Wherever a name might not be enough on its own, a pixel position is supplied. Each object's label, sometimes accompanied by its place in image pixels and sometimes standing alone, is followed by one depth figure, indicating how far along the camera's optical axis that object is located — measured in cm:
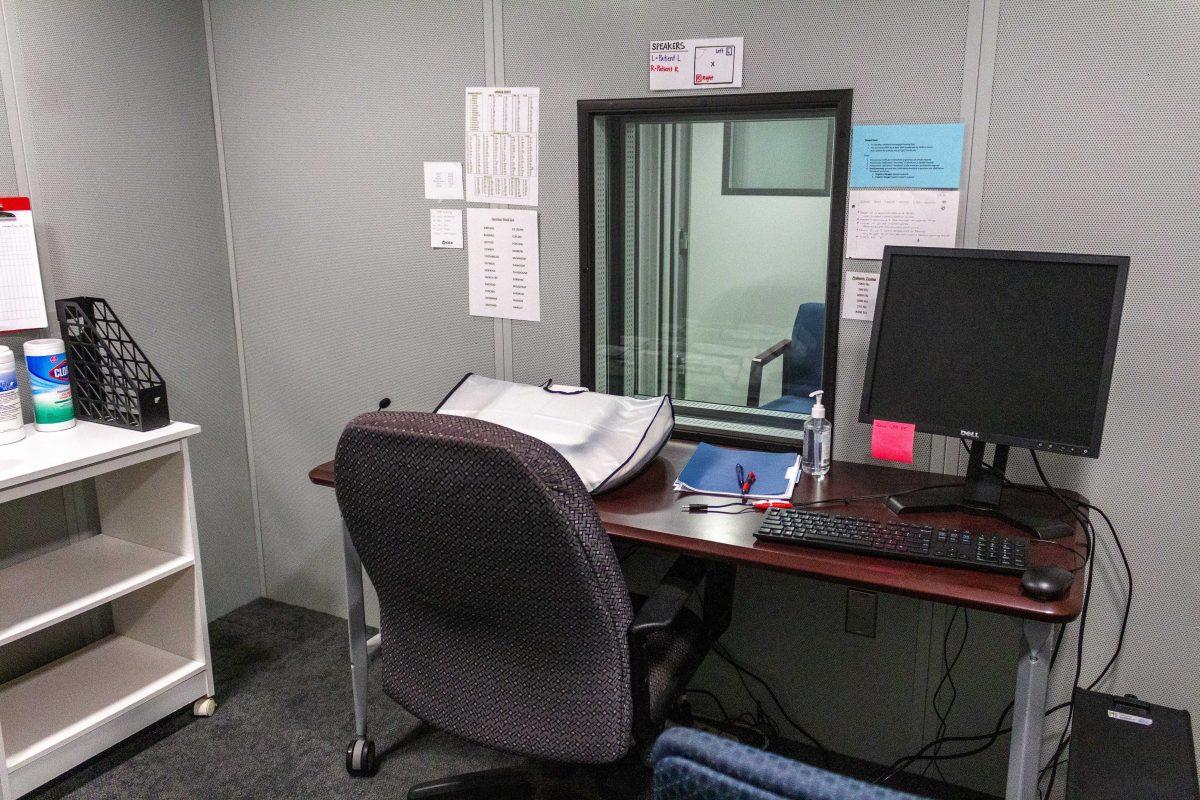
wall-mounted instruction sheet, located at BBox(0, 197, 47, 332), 215
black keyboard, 148
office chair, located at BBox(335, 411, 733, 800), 132
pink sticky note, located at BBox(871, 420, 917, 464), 181
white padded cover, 183
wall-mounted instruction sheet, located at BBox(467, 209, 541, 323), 226
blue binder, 182
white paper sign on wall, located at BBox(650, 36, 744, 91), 194
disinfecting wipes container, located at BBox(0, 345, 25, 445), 202
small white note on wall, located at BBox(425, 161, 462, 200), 231
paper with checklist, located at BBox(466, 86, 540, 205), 219
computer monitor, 157
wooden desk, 140
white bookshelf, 197
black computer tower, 140
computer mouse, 136
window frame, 190
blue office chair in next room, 206
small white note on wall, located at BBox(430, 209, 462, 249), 233
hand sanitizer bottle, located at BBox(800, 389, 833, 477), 190
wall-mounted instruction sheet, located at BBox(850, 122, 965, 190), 179
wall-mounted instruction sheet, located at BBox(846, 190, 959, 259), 182
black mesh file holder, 214
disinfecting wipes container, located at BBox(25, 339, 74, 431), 212
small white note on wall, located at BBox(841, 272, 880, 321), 192
